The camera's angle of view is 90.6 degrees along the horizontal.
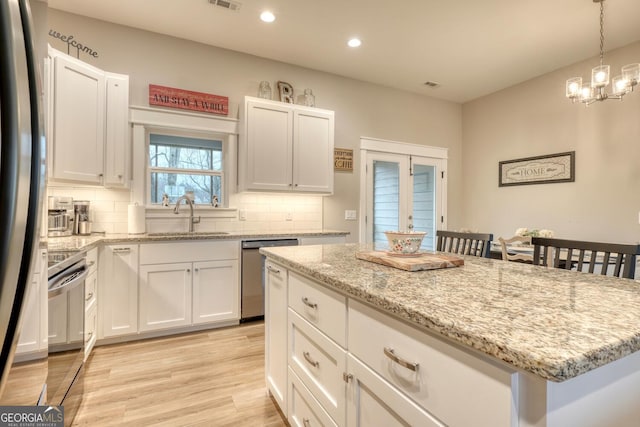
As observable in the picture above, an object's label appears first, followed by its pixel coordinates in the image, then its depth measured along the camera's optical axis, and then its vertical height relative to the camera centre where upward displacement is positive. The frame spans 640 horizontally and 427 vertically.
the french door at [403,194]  4.37 +0.30
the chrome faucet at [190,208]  3.19 +0.05
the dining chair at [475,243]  1.95 -0.18
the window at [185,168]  3.24 +0.47
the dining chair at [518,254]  2.70 -0.34
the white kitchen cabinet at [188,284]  2.71 -0.64
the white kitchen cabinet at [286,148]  3.31 +0.72
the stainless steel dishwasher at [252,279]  3.06 -0.64
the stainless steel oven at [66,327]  1.28 -0.54
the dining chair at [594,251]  1.24 -0.14
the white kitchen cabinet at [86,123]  2.34 +0.72
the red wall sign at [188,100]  3.12 +1.16
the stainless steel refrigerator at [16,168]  0.40 +0.06
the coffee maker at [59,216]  2.44 -0.04
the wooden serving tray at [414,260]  1.25 -0.19
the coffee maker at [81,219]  2.72 -0.06
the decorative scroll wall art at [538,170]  3.71 +0.59
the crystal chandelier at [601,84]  2.42 +1.07
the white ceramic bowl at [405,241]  1.41 -0.12
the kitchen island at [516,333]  0.55 -0.23
